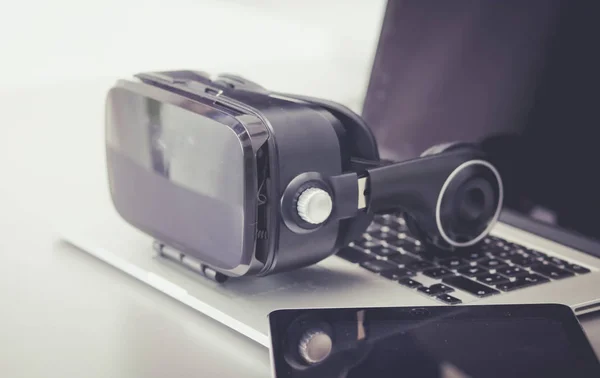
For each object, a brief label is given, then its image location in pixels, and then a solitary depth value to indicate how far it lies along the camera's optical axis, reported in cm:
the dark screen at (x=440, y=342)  78
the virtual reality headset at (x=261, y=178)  84
